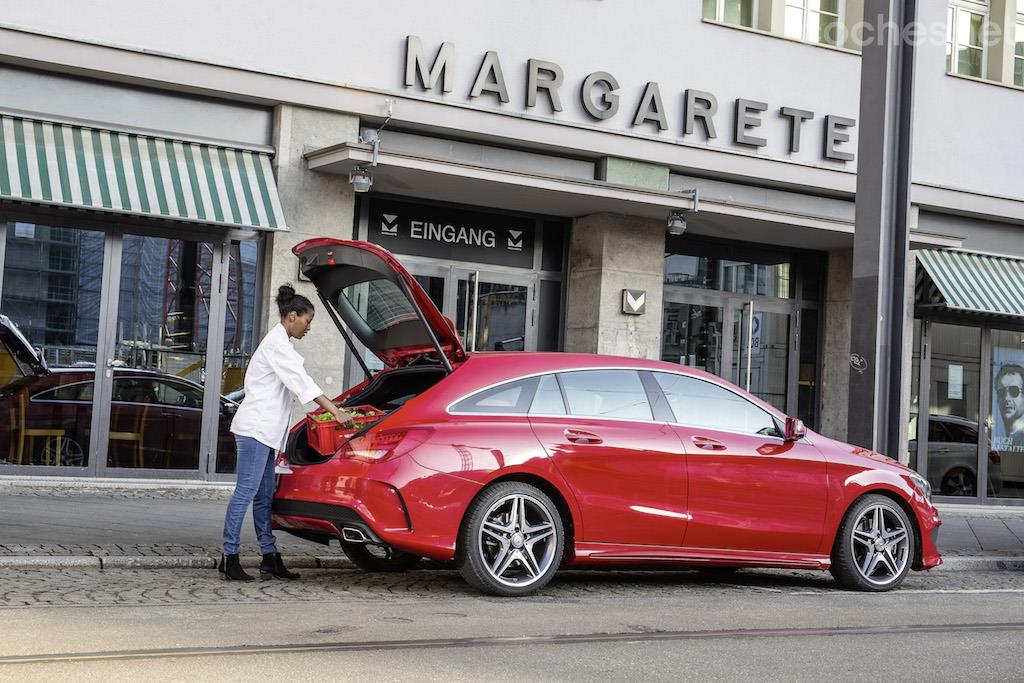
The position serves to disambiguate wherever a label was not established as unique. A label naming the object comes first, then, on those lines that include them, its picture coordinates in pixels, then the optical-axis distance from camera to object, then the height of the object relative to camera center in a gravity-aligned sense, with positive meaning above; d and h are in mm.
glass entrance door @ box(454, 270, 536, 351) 15781 +1107
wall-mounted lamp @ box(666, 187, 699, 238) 15625 +2277
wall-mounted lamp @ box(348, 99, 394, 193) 13797 +2298
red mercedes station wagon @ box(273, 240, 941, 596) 7754 -409
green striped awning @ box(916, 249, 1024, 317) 17781 +1989
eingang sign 15445 +2002
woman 8117 -166
